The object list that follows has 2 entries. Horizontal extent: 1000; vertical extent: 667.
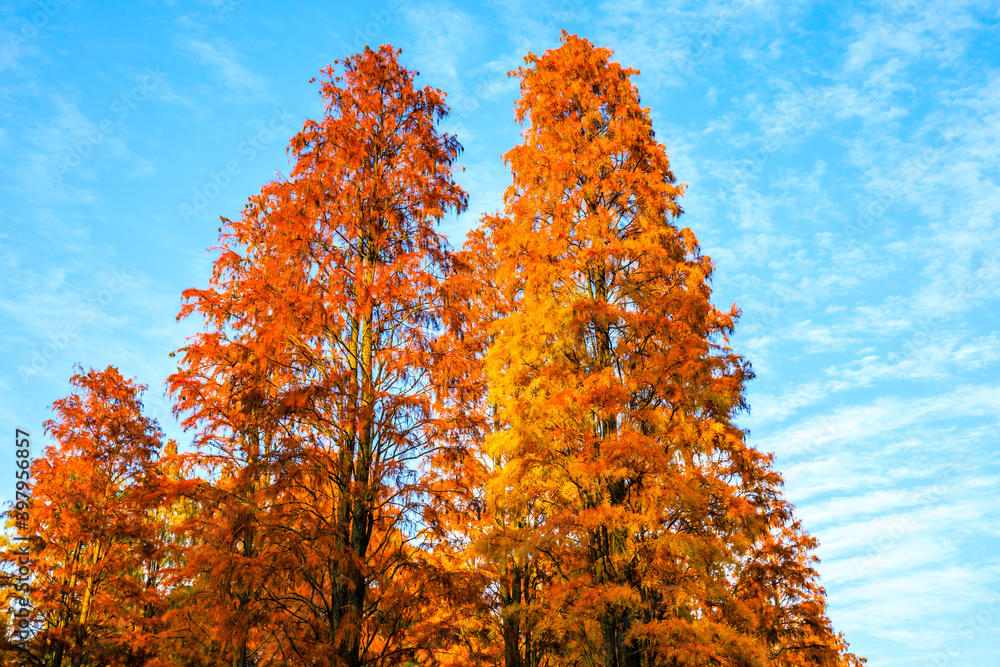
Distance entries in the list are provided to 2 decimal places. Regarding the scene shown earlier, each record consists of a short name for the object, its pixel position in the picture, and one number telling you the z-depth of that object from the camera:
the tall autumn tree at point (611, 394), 10.41
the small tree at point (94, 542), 15.48
